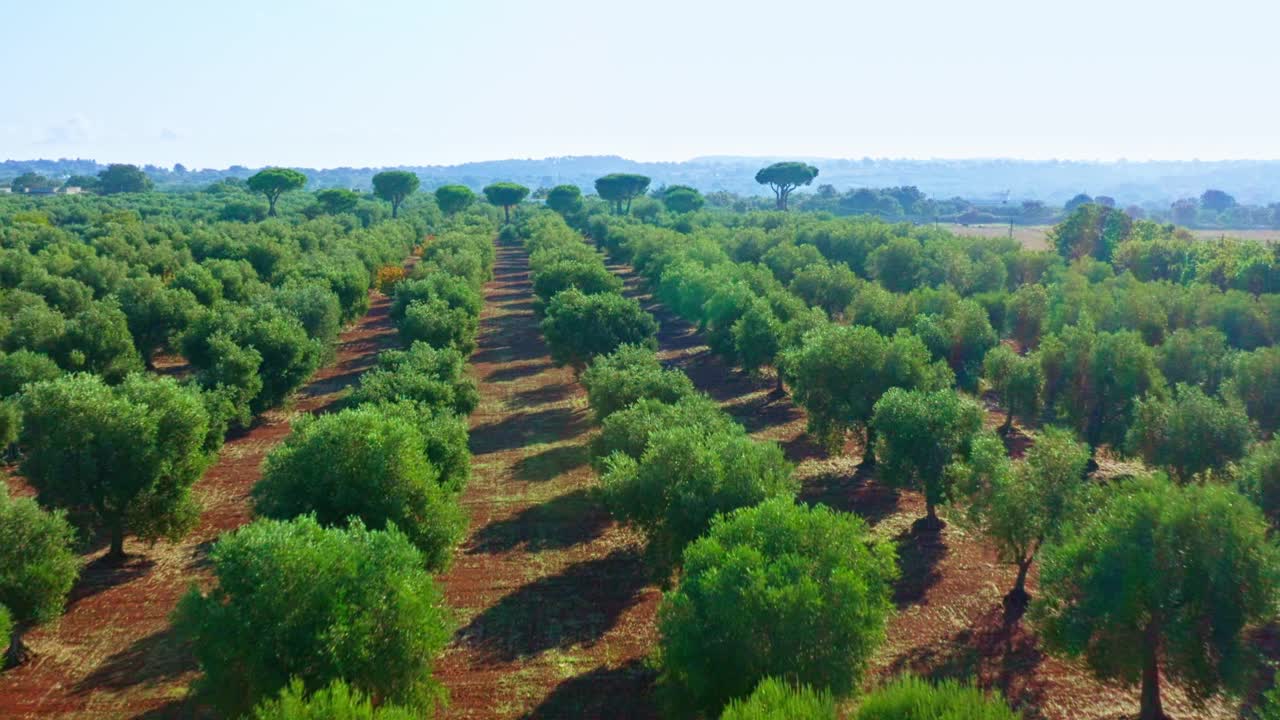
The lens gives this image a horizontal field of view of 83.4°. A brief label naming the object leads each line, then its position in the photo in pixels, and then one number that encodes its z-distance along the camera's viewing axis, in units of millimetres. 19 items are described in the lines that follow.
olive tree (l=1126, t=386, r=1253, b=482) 34094
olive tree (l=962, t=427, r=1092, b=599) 26625
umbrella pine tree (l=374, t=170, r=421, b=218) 171875
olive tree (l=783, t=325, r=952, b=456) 40906
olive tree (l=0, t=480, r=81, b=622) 23031
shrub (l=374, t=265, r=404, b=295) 85062
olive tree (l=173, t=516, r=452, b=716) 18500
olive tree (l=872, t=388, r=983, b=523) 33781
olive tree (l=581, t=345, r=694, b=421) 40156
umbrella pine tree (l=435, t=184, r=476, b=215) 180375
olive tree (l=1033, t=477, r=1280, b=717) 20312
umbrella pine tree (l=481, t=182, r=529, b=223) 189500
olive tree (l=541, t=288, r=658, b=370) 54812
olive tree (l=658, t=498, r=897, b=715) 19156
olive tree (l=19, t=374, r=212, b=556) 29047
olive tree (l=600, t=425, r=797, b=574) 26625
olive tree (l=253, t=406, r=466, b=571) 25891
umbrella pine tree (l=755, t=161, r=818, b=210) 192875
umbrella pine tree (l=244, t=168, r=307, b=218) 149500
